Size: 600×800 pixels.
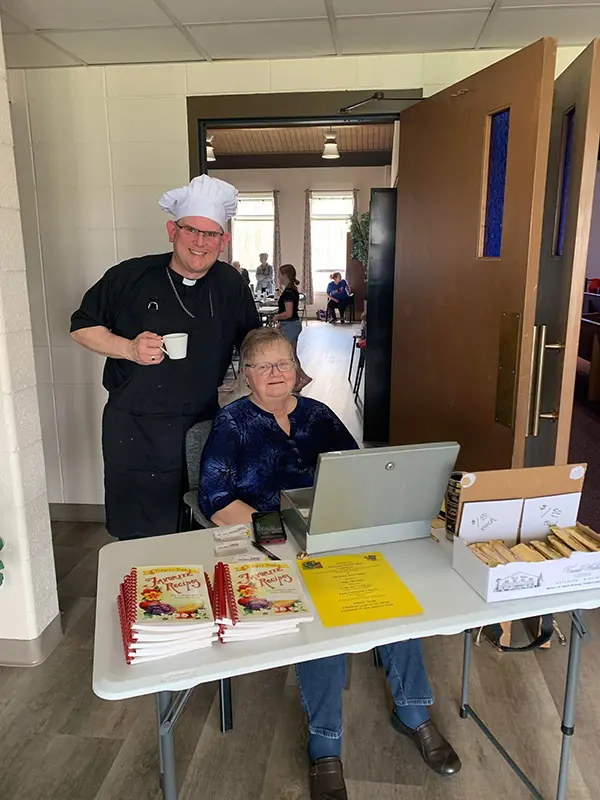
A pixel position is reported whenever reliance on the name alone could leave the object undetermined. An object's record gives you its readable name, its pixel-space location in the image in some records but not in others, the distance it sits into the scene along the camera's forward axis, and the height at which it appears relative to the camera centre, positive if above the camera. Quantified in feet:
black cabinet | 14.15 -1.59
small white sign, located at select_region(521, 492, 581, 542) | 4.93 -2.04
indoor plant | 19.38 +0.19
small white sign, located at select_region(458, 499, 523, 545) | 4.80 -2.04
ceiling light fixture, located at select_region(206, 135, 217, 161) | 31.58 +4.90
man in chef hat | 7.48 -1.31
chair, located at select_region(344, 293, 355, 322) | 44.50 -4.29
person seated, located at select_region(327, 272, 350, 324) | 44.06 -3.25
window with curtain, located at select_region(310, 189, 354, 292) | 45.42 +1.05
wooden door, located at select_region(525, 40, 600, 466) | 6.32 -0.03
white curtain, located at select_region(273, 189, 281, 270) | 45.70 +0.28
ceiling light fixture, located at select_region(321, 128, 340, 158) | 28.94 +4.41
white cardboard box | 4.32 -2.23
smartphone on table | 5.22 -2.30
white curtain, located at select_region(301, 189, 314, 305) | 46.18 -1.64
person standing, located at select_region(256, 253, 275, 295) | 35.60 -1.78
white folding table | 3.66 -2.39
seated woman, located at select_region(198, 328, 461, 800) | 5.67 -2.24
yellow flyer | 4.22 -2.37
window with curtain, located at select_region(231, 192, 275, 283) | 45.70 +1.28
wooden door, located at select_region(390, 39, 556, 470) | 6.57 -0.14
